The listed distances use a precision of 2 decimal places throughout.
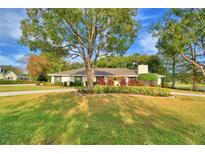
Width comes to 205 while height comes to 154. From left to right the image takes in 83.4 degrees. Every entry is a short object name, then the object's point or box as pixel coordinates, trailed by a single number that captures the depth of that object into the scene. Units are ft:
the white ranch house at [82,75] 51.01
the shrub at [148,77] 38.02
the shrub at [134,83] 29.81
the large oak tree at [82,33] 21.43
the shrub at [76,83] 50.58
